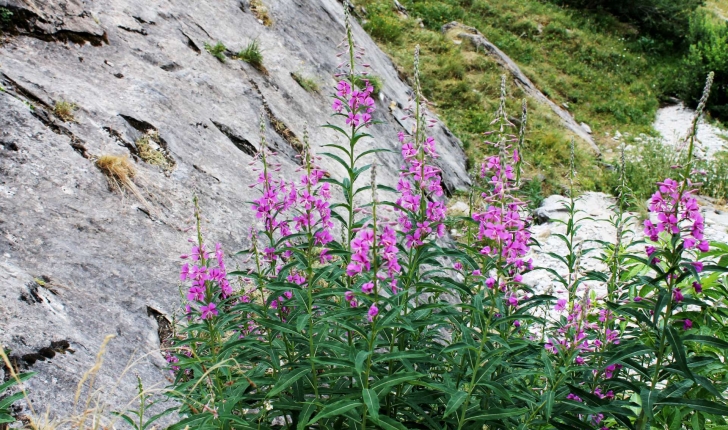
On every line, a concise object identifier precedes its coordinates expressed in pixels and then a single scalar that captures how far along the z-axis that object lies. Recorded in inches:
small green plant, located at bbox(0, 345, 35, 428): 71.7
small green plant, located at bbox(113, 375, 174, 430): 82.9
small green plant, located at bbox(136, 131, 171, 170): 169.6
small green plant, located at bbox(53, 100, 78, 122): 157.9
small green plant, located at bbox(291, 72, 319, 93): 264.7
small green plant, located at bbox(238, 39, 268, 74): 246.5
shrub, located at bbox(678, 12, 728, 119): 507.5
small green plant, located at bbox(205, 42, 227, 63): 235.9
